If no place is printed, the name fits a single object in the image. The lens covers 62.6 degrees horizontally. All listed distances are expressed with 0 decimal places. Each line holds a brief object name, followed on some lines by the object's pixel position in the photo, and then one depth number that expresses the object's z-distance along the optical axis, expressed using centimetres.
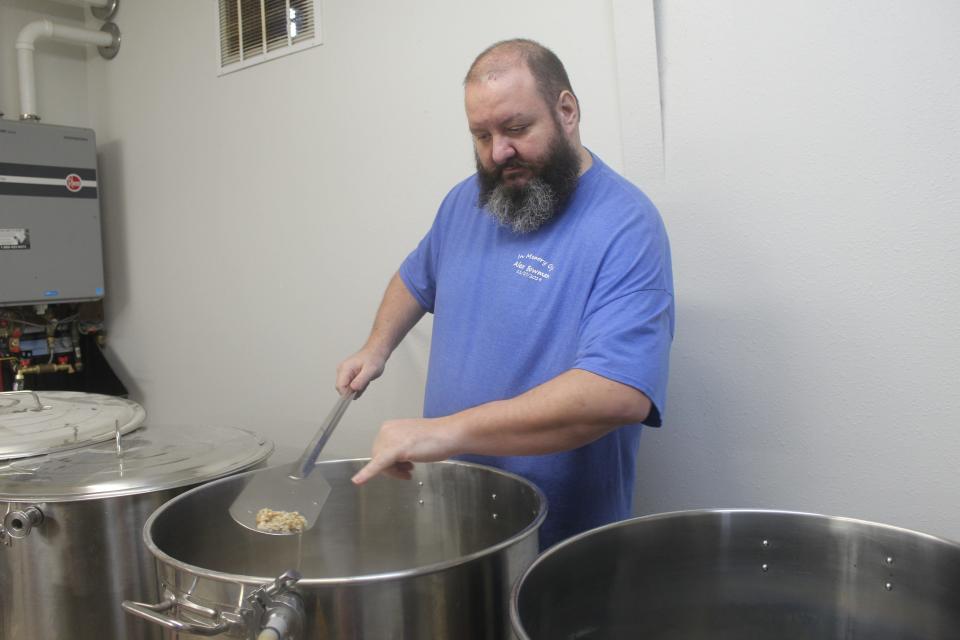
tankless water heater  241
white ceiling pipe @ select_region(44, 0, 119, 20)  262
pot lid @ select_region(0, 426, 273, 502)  118
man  100
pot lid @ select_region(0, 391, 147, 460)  141
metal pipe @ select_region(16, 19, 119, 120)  253
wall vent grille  202
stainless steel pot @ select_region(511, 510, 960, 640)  78
